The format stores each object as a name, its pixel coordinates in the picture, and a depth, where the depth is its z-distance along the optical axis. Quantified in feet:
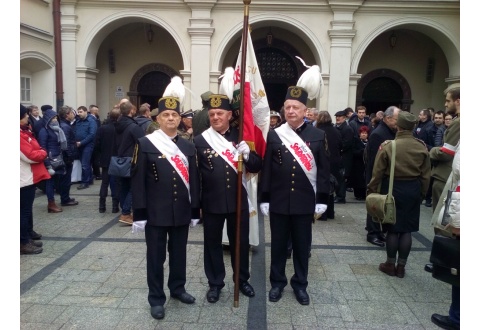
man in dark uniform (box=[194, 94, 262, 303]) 12.40
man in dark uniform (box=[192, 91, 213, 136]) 17.49
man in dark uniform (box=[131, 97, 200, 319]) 11.69
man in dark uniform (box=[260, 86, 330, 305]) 12.66
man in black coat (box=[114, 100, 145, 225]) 21.09
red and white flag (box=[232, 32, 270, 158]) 12.71
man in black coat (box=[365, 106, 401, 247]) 18.21
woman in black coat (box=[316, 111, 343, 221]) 22.30
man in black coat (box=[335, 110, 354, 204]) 26.03
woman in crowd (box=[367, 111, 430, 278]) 14.71
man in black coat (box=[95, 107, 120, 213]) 23.66
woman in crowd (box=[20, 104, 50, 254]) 16.46
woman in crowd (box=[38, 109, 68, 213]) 23.34
